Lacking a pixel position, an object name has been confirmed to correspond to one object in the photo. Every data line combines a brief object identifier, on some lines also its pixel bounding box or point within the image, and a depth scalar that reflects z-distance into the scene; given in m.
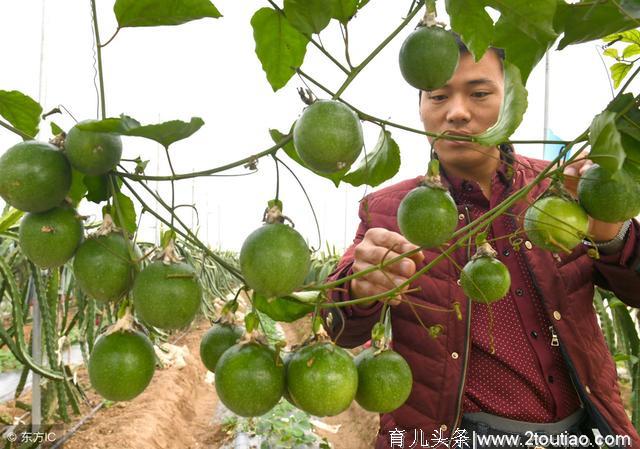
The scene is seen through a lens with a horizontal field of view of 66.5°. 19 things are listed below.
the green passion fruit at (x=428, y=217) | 0.69
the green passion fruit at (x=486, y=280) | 0.86
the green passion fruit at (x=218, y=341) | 0.77
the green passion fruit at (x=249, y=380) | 0.65
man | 1.58
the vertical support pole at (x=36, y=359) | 3.04
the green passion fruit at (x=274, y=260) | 0.63
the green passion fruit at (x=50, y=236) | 0.69
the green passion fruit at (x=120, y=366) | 0.71
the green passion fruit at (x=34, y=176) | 0.66
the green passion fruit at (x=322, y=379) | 0.65
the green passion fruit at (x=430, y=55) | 0.67
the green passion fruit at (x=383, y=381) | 0.71
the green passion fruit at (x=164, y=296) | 0.66
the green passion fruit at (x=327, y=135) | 0.61
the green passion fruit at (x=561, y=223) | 0.71
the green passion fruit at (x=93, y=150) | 0.65
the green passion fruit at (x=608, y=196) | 0.67
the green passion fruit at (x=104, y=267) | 0.69
